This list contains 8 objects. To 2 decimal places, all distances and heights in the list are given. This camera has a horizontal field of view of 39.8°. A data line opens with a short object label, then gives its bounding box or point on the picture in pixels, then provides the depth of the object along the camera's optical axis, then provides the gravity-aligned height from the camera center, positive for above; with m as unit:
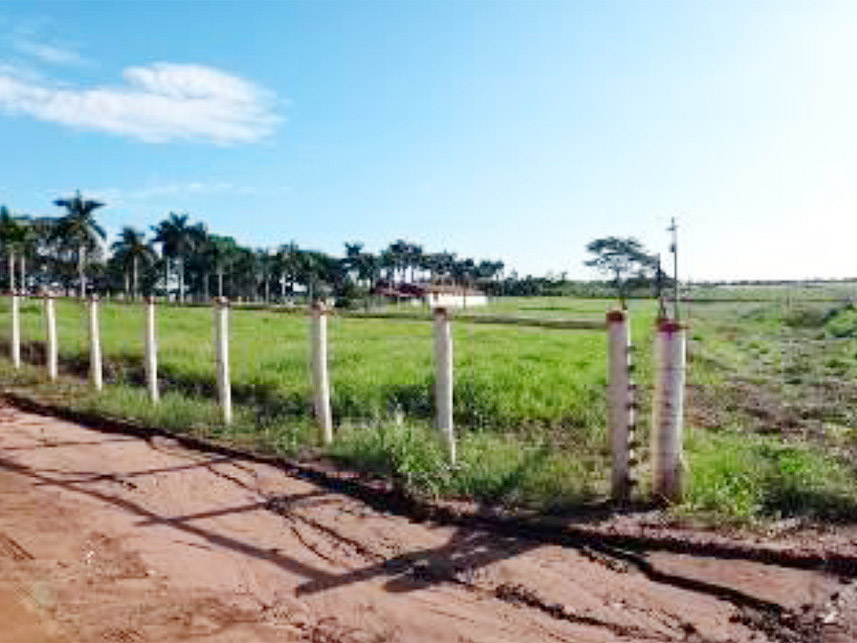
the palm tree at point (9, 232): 77.75 +3.38
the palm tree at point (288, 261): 121.69 +1.88
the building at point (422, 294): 110.71 -1.68
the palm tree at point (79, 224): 83.75 +4.15
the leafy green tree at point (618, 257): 104.25 +1.60
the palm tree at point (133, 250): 99.31 +2.69
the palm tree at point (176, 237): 104.69 +3.93
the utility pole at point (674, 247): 57.83 +1.32
